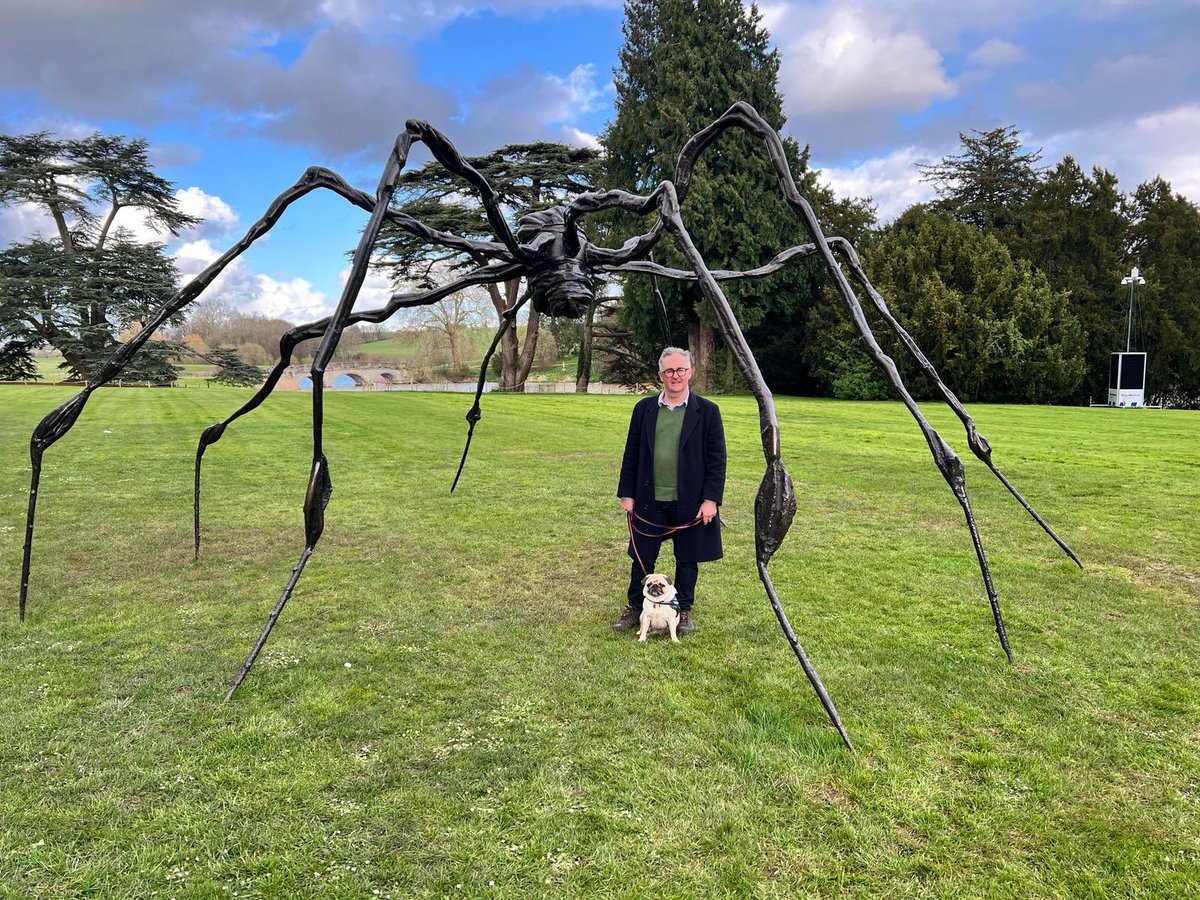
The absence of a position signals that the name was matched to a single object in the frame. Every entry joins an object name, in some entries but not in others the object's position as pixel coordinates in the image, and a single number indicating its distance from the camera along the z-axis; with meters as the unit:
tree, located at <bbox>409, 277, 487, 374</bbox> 47.56
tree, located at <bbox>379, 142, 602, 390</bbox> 28.55
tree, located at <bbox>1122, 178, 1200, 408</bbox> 29.22
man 4.16
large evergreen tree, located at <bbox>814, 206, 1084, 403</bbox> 27.23
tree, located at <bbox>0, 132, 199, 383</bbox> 35.47
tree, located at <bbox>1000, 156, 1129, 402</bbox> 30.70
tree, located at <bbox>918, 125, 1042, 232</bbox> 37.50
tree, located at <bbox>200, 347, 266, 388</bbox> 38.51
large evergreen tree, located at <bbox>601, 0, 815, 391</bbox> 28.44
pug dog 4.07
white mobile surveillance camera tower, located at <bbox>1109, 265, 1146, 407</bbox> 28.03
